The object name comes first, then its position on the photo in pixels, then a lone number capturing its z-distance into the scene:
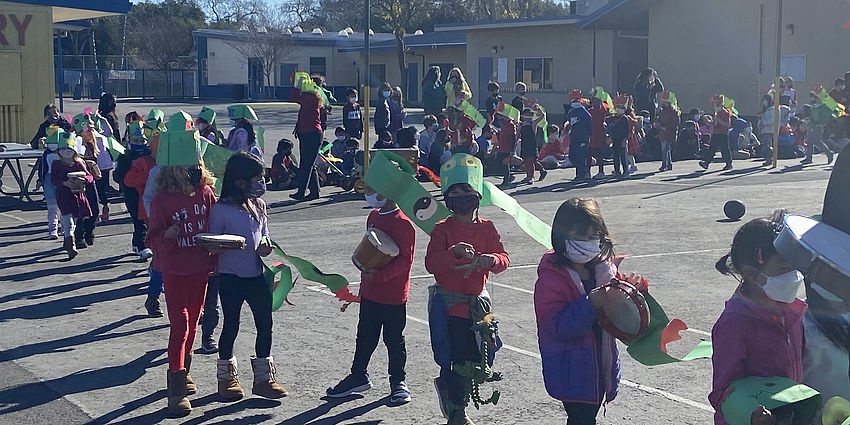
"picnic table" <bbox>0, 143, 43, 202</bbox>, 16.55
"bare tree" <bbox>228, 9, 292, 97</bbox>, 61.97
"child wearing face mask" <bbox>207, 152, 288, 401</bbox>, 6.59
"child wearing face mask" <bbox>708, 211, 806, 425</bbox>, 3.85
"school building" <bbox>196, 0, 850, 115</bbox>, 32.03
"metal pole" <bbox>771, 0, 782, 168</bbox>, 22.05
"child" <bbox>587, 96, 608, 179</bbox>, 20.64
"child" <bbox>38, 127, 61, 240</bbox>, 12.84
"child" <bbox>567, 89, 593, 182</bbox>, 19.93
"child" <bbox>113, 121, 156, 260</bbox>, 11.52
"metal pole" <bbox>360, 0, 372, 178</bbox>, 16.73
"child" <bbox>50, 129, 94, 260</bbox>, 11.79
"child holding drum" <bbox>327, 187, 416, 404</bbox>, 6.50
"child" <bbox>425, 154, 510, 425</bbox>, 5.84
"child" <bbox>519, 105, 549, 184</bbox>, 19.39
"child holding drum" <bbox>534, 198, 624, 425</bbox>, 4.62
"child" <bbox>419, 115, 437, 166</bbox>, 20.39
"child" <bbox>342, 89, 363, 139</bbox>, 20.47
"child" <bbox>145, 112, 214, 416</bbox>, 6.52
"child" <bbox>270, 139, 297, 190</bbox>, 18.69
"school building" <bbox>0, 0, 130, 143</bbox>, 21.00
